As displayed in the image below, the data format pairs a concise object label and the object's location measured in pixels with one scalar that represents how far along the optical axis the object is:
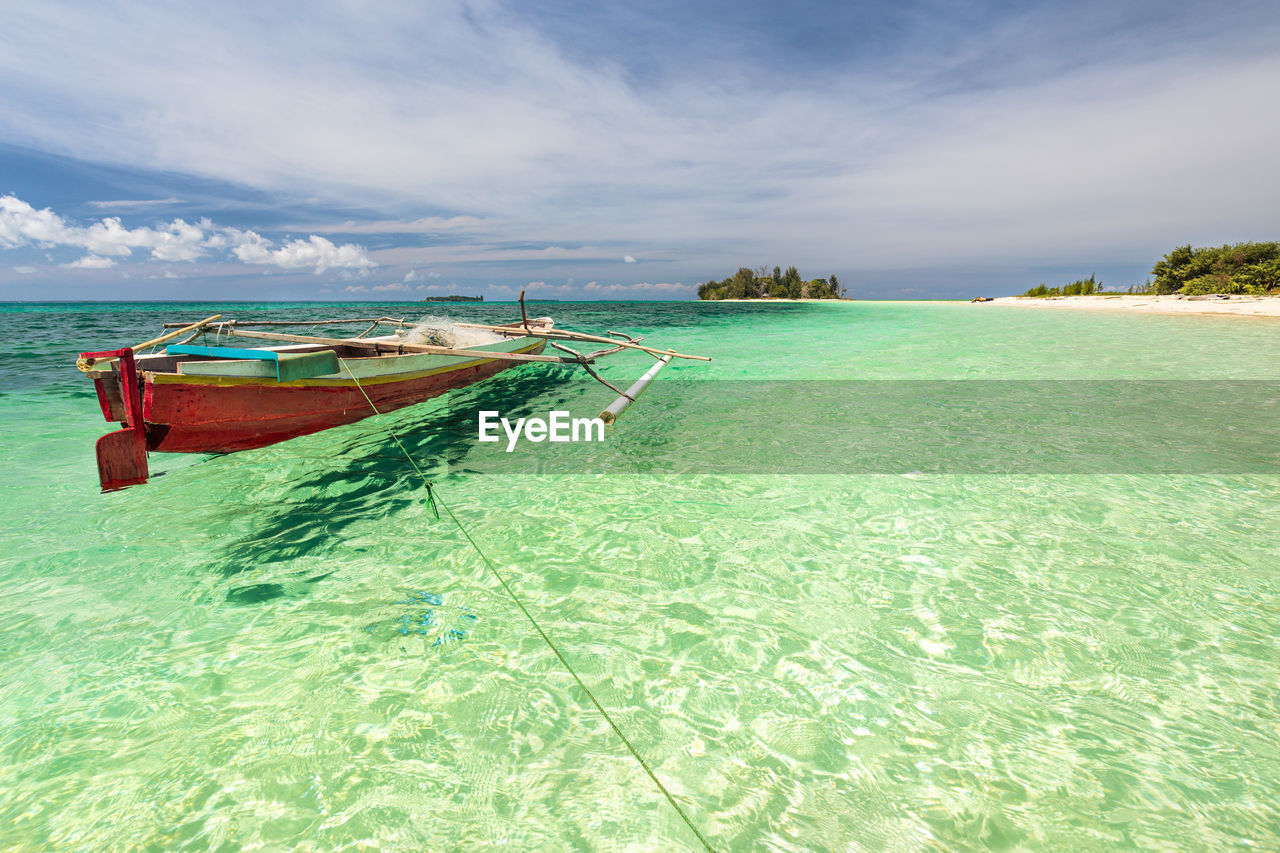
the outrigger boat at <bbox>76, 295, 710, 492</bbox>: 5.37
